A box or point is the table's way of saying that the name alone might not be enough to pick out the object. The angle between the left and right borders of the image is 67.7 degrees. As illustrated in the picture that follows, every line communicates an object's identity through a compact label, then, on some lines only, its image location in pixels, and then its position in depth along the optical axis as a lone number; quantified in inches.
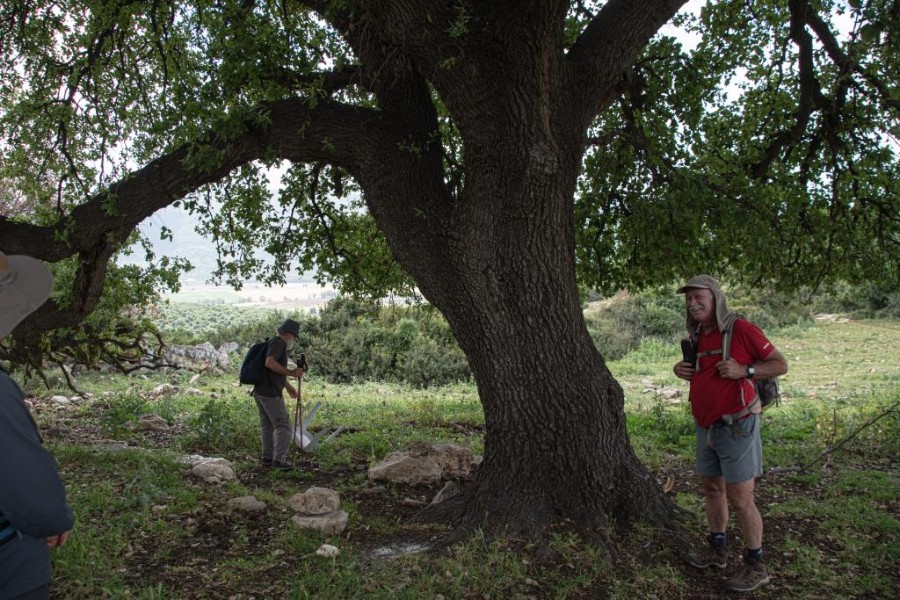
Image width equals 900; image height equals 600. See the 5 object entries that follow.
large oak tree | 212.7
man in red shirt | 180.9
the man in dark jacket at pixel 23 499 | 87.5
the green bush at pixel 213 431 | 350.9
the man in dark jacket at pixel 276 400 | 311.9
